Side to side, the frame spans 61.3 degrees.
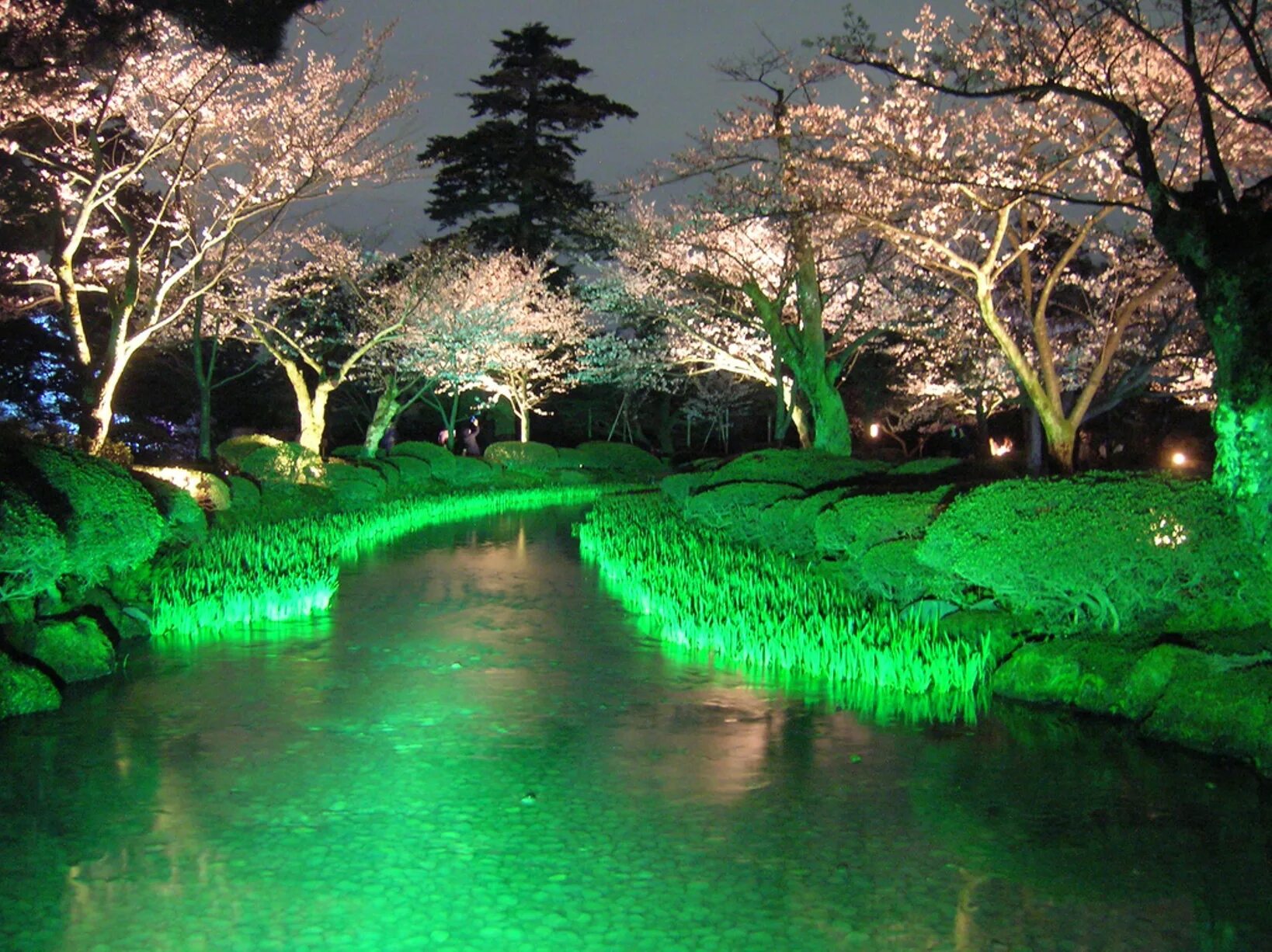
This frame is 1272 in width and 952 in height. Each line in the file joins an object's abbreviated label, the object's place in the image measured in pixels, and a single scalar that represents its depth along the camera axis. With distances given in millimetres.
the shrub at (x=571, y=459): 34250
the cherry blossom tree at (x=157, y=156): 13359
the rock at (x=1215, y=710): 5508
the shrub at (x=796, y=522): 11992
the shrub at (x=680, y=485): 18547
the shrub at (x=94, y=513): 7551
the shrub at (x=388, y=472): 24391
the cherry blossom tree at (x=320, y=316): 24188
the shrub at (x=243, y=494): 16844
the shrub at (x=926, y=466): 13992
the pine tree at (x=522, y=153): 36500
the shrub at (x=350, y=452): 27578
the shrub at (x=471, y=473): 28780
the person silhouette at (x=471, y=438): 43719
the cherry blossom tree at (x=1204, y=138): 6453
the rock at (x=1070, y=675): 6469
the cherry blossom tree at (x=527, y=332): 31547
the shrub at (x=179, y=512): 11500
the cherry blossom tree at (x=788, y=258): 16484
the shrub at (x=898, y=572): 8578
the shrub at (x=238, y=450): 20892
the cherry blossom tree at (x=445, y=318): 28062
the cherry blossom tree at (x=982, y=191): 13969
